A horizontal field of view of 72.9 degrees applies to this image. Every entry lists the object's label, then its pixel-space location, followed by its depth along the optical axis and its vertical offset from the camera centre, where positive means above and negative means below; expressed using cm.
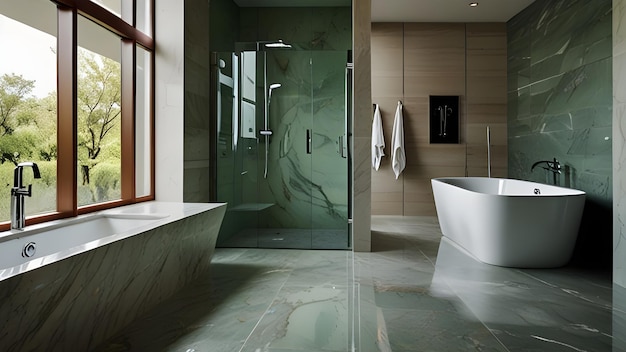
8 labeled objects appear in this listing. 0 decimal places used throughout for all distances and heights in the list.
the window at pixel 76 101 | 248 +50
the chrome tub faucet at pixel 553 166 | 454 +8
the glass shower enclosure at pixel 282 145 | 426 +28
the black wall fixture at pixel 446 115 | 618 +85
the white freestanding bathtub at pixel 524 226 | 331 -43
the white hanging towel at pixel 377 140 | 617 +48
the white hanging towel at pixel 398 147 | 607 +37
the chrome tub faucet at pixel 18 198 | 219 -13
